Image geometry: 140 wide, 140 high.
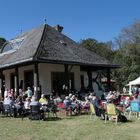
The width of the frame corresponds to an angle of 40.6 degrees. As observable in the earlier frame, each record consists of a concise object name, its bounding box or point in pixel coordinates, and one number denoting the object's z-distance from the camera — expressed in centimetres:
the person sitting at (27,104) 956
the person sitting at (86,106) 1012
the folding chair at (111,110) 786
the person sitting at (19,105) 979
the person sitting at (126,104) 973
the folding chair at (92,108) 892
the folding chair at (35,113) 870
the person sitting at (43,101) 980
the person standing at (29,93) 1192
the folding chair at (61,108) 1031
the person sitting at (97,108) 876
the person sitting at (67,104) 983
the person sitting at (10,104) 973
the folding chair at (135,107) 881
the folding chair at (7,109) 973
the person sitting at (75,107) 996
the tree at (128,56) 2887
